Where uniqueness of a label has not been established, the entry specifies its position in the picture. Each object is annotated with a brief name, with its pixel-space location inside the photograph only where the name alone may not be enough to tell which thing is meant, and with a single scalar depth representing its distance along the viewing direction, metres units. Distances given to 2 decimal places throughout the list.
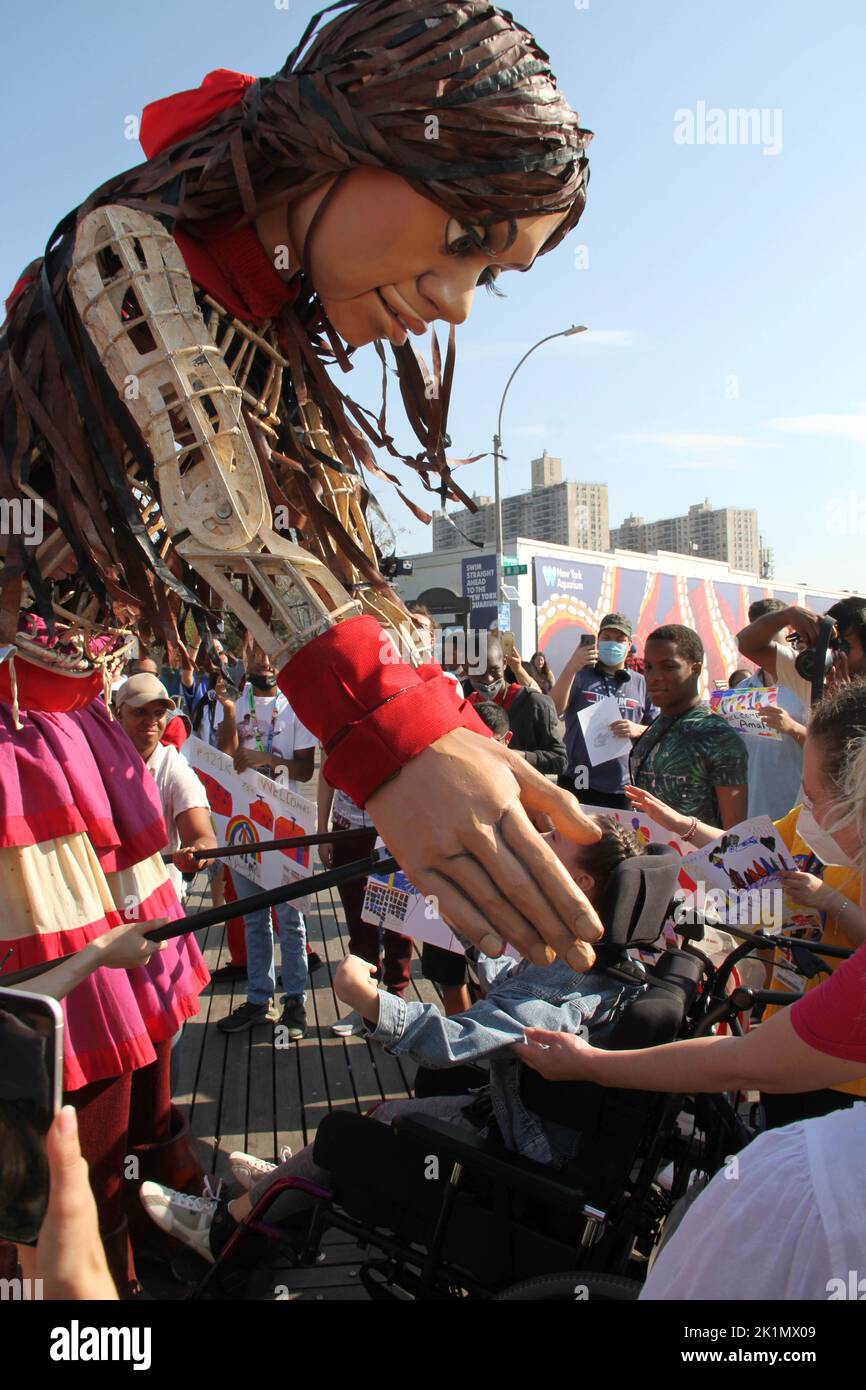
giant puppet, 1.14
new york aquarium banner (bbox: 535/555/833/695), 18.17
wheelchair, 1.98
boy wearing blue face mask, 4.78
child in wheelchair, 2.18
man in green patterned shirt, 3.63
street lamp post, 13.82
